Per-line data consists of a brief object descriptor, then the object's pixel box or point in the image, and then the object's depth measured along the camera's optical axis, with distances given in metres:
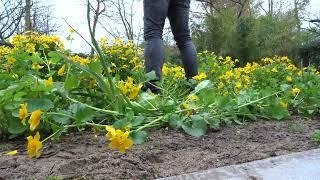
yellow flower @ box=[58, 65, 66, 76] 1.97
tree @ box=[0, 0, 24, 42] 8.77
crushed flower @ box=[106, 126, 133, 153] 1.28
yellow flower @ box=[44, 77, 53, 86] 1.74
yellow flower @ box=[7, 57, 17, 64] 2.17
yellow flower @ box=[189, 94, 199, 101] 2.15
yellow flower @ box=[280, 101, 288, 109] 2.43
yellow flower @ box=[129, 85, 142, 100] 1.96
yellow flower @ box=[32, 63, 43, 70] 2.19
